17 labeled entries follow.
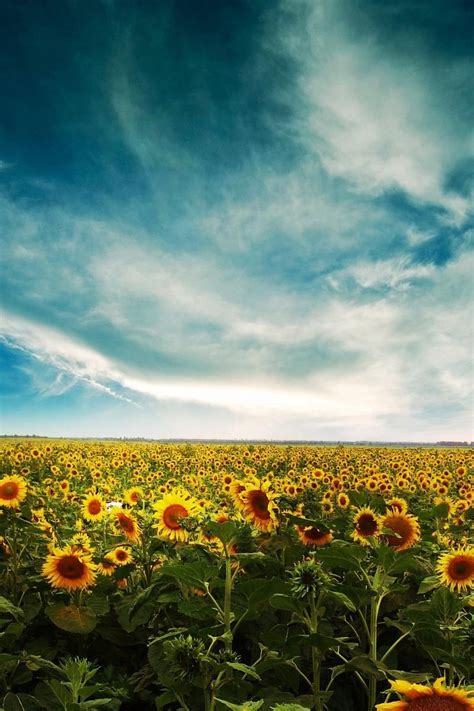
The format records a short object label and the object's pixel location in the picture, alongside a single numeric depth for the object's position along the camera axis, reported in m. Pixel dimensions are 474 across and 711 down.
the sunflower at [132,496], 6.67
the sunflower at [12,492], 4.55
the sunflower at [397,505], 4.74
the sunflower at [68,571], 3.67
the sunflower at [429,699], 1.56
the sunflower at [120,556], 4.63
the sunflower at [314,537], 4.00
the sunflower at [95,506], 6.36
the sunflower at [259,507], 3.77
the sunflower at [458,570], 3.33
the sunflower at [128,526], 4.37
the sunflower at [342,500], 8.43
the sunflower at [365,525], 3.97
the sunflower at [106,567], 4.37
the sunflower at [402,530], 4.13
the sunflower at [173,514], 4.09
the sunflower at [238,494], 4.01
